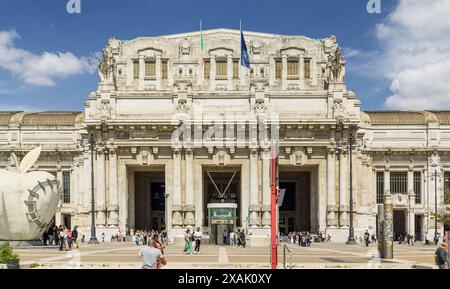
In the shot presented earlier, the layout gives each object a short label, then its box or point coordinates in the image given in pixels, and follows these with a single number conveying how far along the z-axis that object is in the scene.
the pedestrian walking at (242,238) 50.94
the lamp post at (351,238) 59.28
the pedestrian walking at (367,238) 55.34
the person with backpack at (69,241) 41.19
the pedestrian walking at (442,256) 19.89
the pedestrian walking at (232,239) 52.97
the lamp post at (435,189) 71.88
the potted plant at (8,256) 20.07
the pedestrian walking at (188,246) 37.62
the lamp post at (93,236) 58.34
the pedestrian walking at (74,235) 46.80
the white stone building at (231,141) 69.12
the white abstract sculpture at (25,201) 38.81
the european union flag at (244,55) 65.44
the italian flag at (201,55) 80.25
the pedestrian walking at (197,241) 38.91
